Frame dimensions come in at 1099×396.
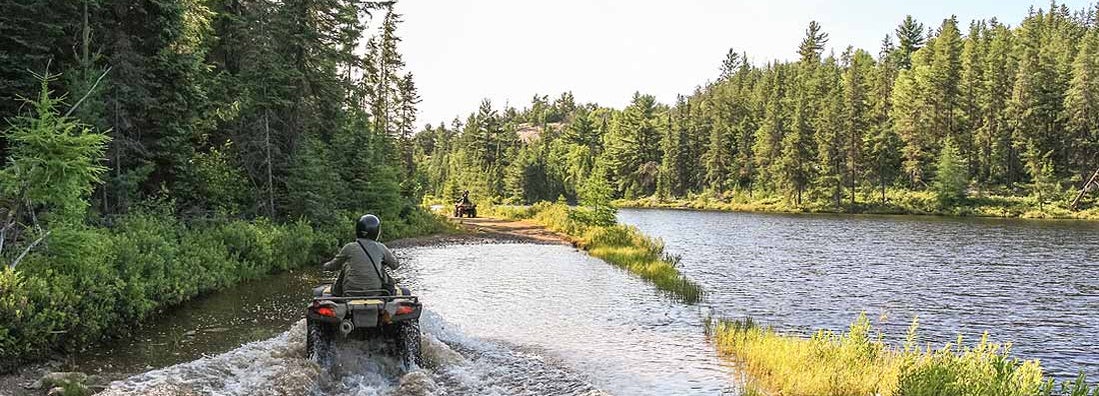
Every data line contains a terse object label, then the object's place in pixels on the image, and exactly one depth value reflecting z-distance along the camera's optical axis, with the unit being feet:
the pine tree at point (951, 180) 252.42
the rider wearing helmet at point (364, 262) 32.01
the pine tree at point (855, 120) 286.44
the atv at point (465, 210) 195.00
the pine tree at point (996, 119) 278.05
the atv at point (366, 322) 29.27
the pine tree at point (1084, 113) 260.21
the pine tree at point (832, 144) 284.82
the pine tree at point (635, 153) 400.06
